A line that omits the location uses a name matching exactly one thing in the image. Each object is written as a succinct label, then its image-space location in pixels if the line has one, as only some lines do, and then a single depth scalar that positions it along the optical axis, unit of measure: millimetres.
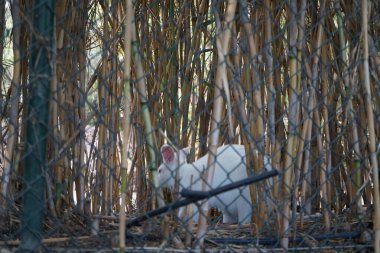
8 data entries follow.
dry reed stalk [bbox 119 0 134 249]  5071
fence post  5211
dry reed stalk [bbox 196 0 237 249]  5504
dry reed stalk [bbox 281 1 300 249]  5965
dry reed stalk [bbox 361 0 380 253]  5898
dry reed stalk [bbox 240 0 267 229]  6031
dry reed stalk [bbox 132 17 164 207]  5383
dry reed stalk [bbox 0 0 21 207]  5707
